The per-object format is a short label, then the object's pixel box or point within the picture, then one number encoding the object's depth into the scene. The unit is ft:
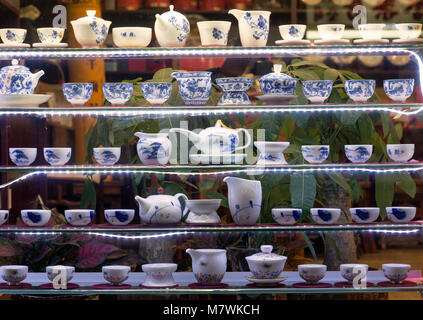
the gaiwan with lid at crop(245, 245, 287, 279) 10.87
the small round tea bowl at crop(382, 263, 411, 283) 10.92
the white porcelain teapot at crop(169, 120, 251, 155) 11.00
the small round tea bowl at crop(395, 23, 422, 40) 11.10
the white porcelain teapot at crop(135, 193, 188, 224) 11.09
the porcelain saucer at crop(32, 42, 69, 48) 11.08
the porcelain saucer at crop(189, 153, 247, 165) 10.97
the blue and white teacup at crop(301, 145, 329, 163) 11.10
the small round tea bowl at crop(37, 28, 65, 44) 11.14
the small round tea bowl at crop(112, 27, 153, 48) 11.00
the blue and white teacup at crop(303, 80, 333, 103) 11.09
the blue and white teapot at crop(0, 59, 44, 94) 11.14
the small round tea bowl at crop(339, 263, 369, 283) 11.03
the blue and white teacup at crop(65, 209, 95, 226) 11.25
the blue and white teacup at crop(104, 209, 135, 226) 11.21
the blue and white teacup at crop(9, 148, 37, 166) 11.15
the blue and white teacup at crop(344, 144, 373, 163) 11.16
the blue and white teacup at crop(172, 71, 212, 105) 11.06
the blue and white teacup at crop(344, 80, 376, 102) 11.18
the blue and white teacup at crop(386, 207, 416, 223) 11.19
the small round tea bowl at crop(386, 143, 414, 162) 11.18
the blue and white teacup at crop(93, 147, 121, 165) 11.10
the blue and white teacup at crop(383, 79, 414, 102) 11.14
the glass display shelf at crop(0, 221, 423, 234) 10.85
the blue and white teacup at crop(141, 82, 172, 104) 11.10
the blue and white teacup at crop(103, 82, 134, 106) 11.16
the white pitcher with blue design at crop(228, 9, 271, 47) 11.06
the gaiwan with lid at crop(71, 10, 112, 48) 11.02
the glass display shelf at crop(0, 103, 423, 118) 10.75
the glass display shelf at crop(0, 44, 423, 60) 10.85
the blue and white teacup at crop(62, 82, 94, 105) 11.12
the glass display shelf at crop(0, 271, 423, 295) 10.66
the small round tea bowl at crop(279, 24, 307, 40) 11.07
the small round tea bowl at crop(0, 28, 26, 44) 11.19
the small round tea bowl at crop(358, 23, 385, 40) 11.07
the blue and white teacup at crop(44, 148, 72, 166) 11.14
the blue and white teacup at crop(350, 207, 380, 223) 11.24
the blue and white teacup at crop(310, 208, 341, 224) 11.16
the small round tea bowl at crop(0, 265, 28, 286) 11.07
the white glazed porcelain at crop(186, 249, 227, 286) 10.90
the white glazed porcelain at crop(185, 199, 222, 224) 11.15
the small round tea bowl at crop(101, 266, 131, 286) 10.94
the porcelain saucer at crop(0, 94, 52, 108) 10.99
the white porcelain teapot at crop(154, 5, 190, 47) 11.00
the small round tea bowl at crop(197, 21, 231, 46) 11.01
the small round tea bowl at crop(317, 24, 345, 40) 11.03
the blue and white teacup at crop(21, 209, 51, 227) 11.26
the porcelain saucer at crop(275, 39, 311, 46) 11.02
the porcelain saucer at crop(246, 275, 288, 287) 10.84
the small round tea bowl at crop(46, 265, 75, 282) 10.98
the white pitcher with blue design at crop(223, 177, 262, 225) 11.16
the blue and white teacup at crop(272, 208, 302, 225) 11.14
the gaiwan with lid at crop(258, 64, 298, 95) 11.02
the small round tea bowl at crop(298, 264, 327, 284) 10.94
